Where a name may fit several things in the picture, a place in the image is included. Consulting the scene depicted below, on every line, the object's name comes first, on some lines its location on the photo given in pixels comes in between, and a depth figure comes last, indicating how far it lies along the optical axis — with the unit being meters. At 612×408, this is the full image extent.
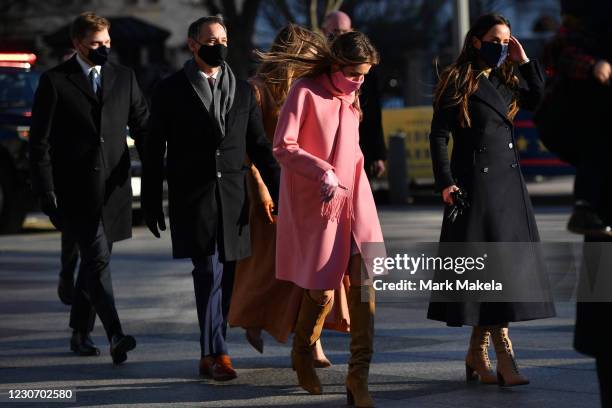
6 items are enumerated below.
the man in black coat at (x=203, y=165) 15.09
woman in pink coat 13.21
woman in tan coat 15.23
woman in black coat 14.19
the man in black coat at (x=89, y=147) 16.11
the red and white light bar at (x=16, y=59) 33.41
